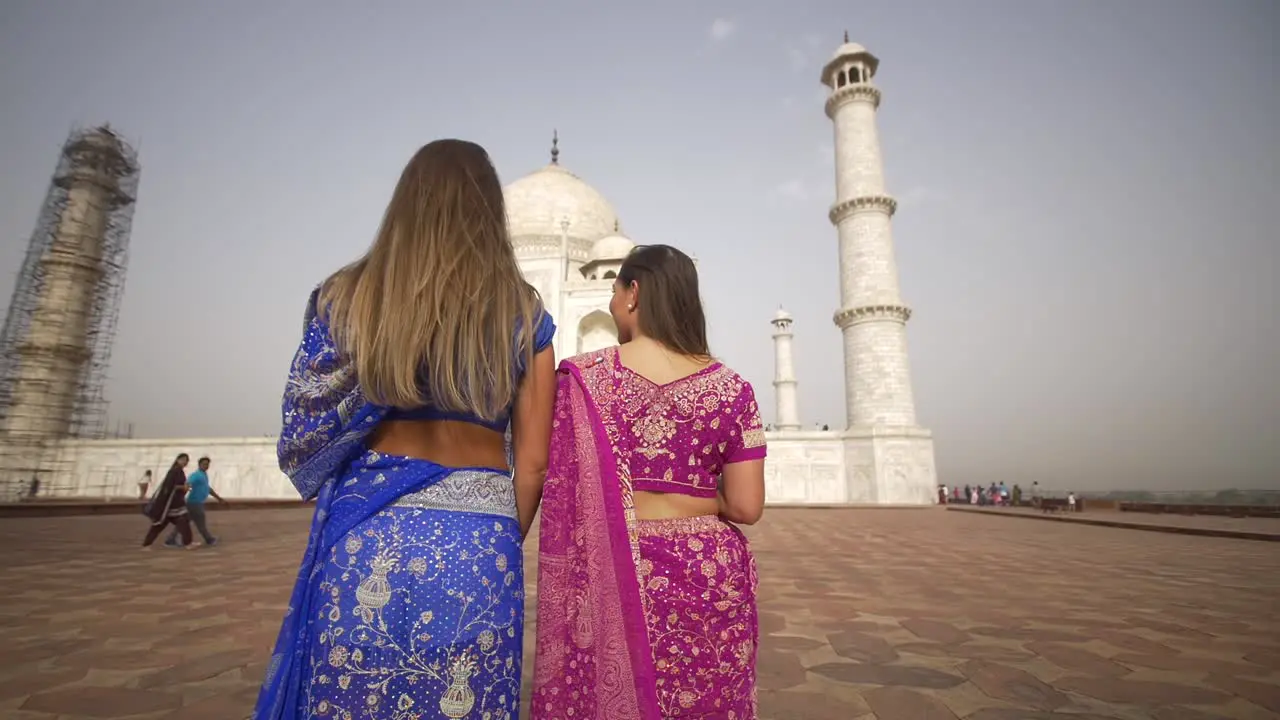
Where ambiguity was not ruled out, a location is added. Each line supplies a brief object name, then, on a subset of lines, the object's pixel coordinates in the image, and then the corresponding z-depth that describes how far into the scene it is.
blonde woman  1.12
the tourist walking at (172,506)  6.99
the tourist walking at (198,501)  7.30
